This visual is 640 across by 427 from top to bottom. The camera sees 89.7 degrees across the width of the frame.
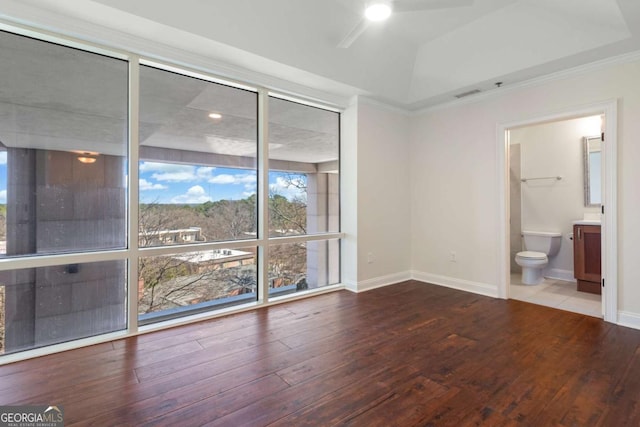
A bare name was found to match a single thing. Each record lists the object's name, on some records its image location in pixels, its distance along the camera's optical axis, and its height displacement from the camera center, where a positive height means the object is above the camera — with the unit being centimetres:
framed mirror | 441 +60
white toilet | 442 -55
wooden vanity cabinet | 401 -55
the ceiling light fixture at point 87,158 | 262 +48
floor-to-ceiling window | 240 +20
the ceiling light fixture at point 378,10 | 219 +142
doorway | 303 +13
